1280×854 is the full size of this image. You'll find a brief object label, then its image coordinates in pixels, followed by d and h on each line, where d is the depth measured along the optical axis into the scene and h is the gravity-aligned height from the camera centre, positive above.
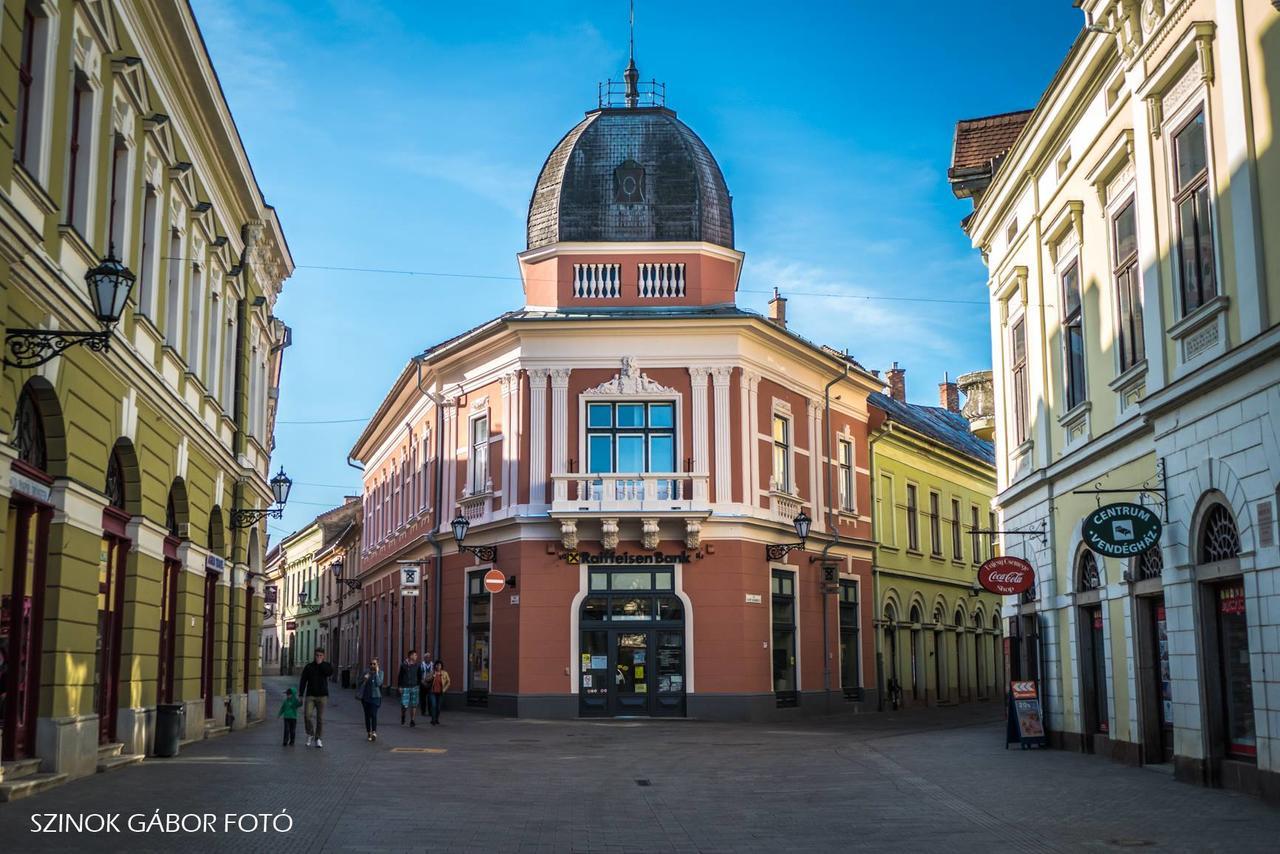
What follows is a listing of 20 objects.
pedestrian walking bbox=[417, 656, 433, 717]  30.44 -0.93
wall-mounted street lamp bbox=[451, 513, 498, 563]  31.14 +2.14
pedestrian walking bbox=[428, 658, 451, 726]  27.66 -0.97
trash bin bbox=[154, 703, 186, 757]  18.69 -1.19
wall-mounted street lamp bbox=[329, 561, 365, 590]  51.59 +2.47
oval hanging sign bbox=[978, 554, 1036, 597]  20.53 +0.96
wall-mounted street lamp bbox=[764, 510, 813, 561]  31.00 +2.27
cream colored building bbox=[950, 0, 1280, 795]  13.19 +3.17
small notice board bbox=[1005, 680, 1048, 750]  20.72 -1.23
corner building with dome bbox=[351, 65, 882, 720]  30.52 +3.99
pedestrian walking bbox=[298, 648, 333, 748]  21.47 -0.83
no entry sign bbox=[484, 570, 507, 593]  30.11 +1.36
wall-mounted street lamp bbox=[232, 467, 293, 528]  26.67 +2.89
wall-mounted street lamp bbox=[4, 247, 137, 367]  12.43 +3.01
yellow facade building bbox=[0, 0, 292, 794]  13.43 +3.26
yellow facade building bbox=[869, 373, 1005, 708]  39.47 +2.39
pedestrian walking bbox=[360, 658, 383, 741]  22.77 -1.03
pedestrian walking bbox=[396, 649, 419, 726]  26.34 -0.80
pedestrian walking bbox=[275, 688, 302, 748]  21.62 -1.16
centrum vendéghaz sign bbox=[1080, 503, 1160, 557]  15.35 +1.23
